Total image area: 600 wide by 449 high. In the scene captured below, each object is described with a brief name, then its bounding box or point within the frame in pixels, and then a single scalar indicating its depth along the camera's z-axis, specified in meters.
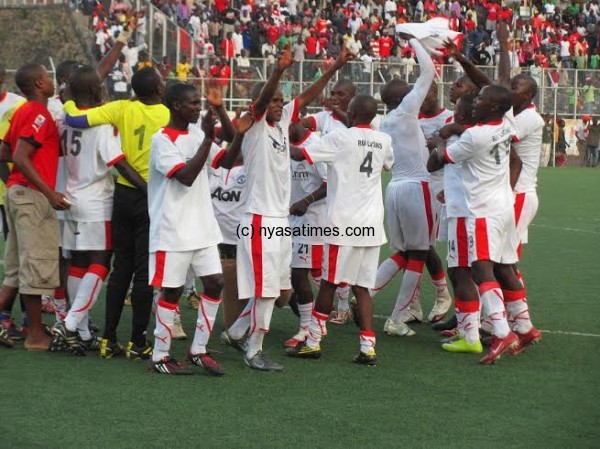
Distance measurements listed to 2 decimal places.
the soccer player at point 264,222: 13.29
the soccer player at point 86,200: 13.97
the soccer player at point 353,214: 13.98
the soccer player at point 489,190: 14.07
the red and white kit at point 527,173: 15.35
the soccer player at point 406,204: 15.88
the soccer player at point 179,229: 12.69
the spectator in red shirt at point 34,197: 13.81
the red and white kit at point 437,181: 15.90
